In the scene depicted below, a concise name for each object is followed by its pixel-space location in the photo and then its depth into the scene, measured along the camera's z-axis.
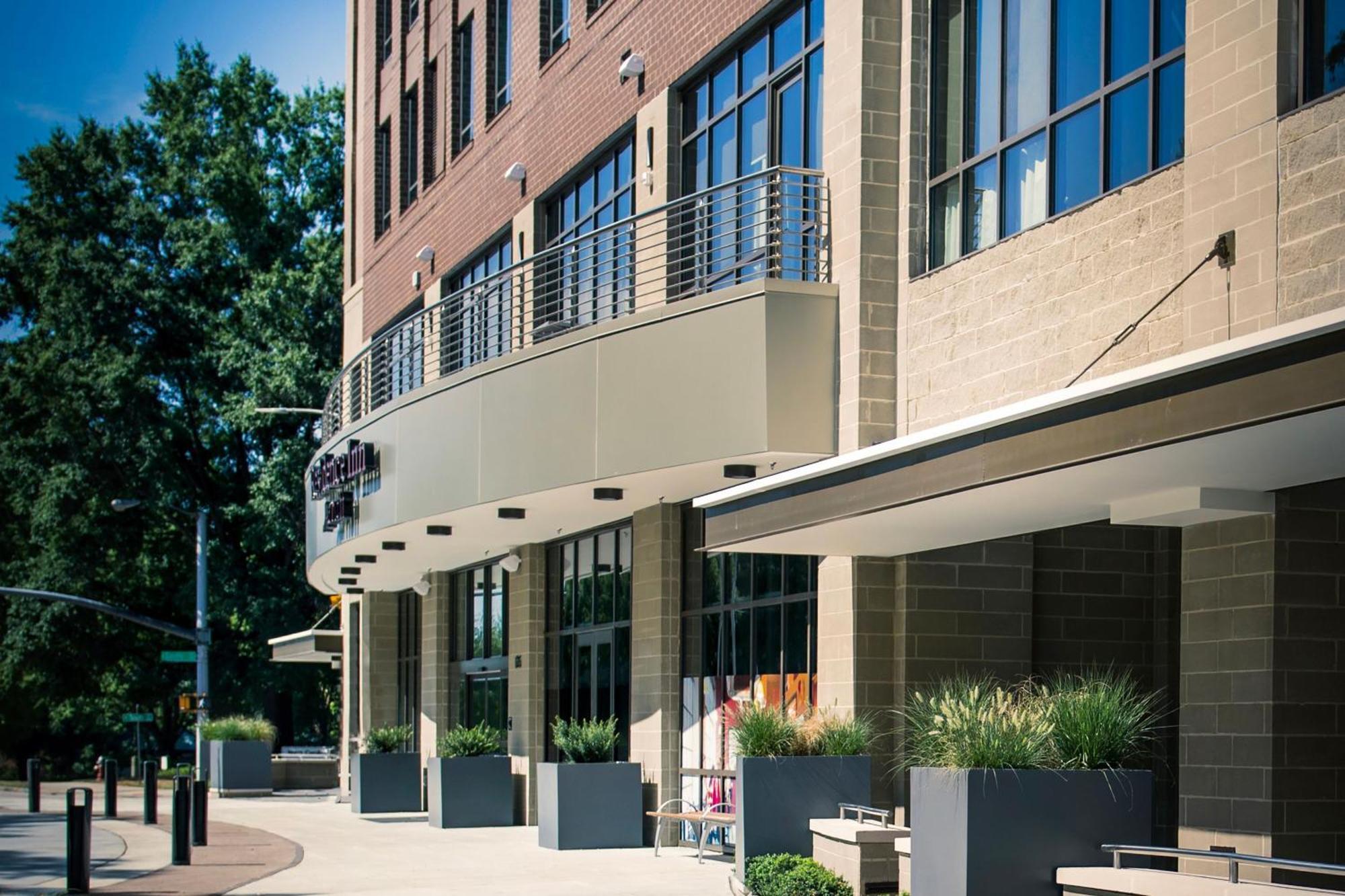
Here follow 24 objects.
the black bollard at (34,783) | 35.53
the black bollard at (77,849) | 17.41
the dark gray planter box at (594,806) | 22.19
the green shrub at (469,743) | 27.11
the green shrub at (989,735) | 11.45
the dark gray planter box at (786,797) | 15.85
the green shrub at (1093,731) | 11.62
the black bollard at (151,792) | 28.84
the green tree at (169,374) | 55.19
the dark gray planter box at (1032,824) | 11.23
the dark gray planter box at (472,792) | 26.70
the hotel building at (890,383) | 11.80
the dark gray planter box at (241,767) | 42.84
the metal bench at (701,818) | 18.77
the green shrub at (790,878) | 14.38
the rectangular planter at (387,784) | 31.08
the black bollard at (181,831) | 20.84
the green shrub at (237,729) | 43.78
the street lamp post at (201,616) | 47.03
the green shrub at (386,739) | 31.62
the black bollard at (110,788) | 32.31
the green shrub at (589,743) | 22.59
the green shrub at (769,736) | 16.17
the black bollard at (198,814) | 23.61
